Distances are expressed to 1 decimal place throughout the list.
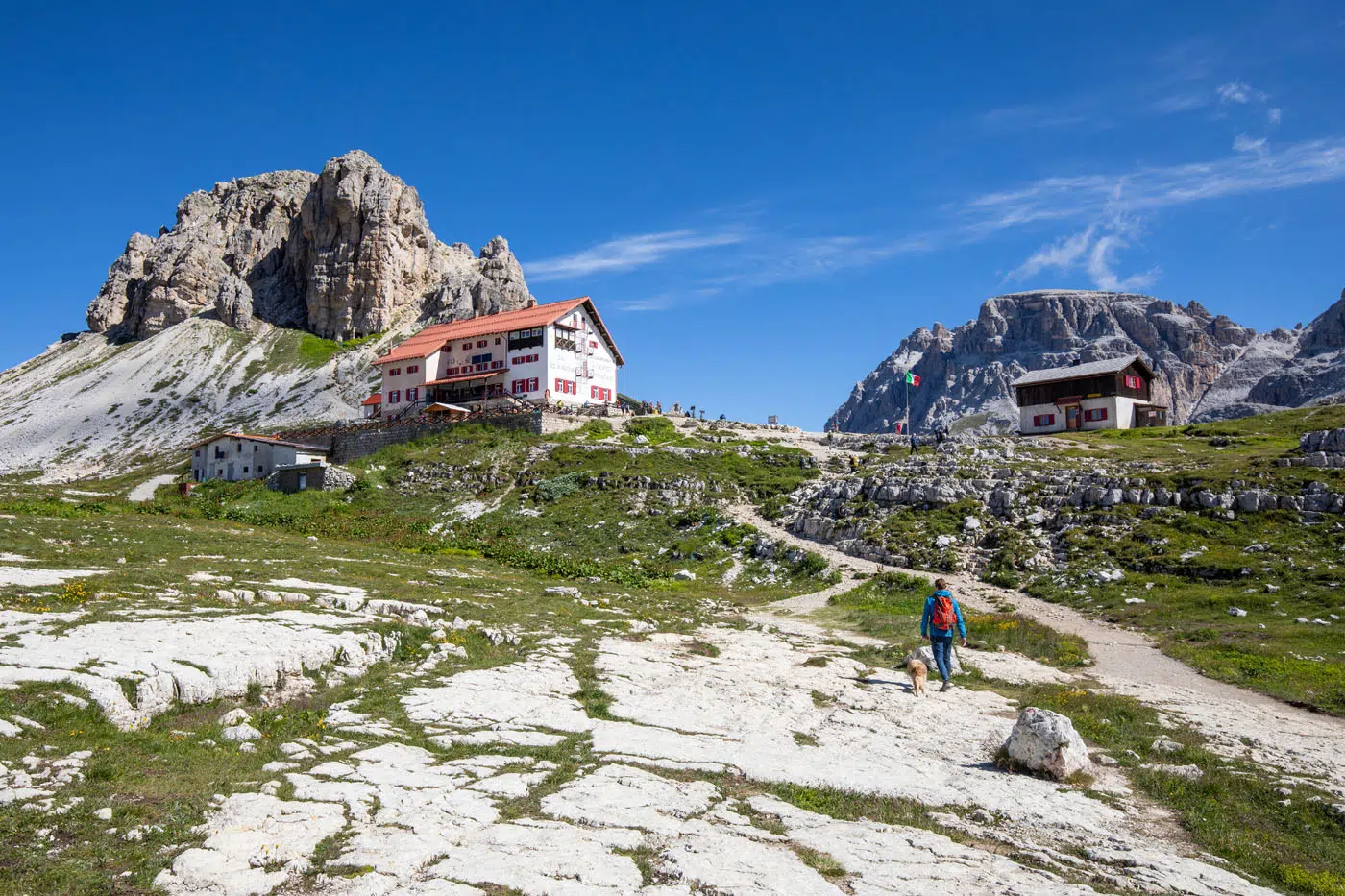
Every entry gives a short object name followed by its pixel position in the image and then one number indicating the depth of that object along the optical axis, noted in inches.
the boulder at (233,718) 530.1
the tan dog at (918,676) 757.2
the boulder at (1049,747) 520.4
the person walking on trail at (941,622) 786.2
